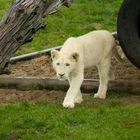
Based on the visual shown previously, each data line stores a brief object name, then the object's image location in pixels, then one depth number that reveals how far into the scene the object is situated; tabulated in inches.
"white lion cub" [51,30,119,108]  562.0
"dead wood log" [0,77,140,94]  615.7
